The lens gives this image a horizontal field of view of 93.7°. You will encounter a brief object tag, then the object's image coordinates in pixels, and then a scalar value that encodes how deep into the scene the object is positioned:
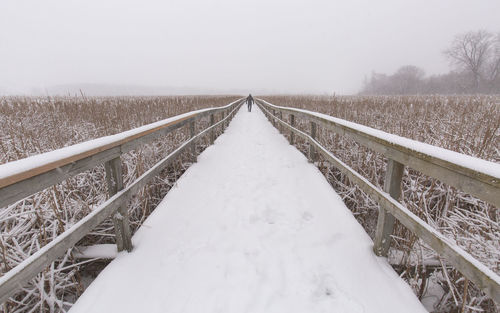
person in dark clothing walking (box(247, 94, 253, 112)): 22.34
